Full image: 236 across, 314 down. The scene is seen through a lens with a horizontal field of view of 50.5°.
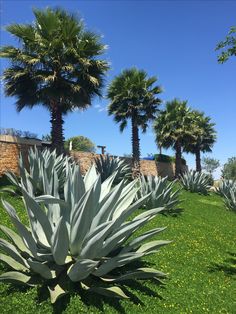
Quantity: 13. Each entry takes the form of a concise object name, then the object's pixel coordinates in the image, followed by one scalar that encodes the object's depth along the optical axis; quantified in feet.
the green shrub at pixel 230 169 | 163.68
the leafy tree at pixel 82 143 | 167.75
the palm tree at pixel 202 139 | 88.85
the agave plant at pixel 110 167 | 37.48
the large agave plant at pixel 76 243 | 9.38
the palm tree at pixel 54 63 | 39.80
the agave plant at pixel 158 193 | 24.93
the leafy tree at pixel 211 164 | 195.52
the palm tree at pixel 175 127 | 71.81
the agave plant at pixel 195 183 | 45.27
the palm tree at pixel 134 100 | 58.03
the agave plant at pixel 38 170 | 23.27
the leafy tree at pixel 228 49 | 18.36
